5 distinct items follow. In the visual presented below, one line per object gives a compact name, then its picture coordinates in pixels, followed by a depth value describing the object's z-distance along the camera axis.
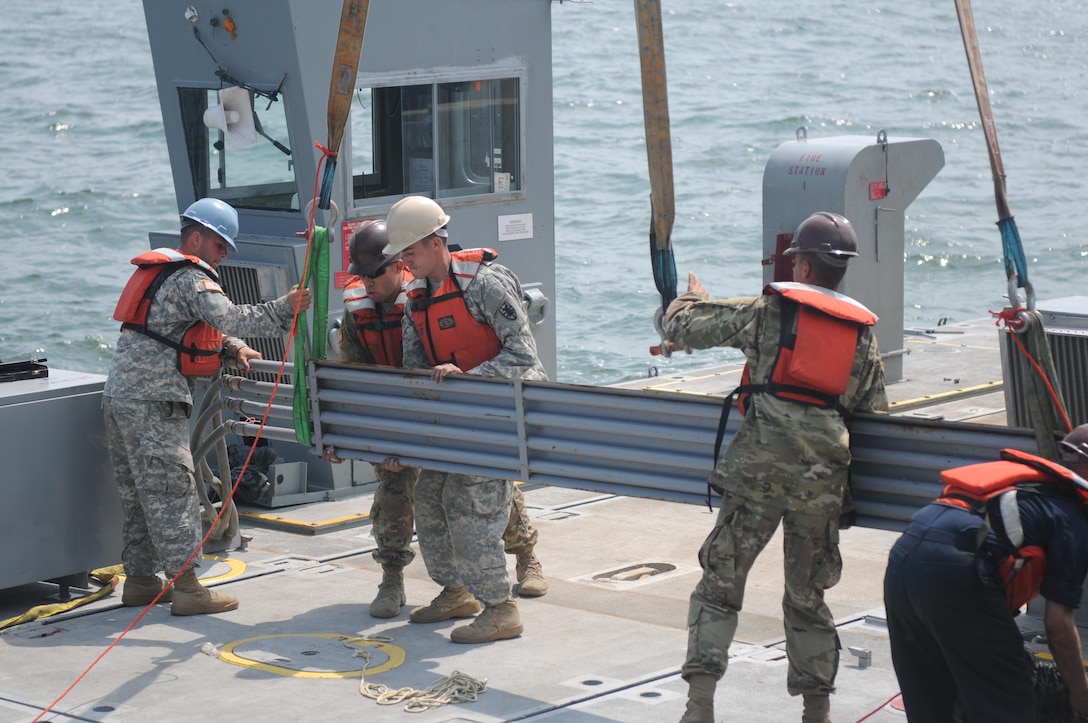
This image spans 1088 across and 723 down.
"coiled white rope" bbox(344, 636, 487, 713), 11.29
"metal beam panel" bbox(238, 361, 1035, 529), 10.29
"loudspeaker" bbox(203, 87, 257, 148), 17.39
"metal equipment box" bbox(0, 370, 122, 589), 13.65
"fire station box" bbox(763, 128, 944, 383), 22.72
